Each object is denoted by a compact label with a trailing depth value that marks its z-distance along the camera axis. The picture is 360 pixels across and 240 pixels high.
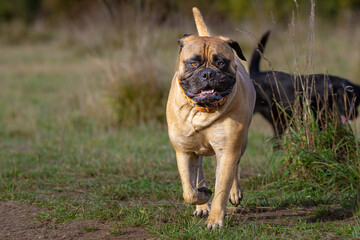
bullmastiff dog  6.85
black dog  10.97
